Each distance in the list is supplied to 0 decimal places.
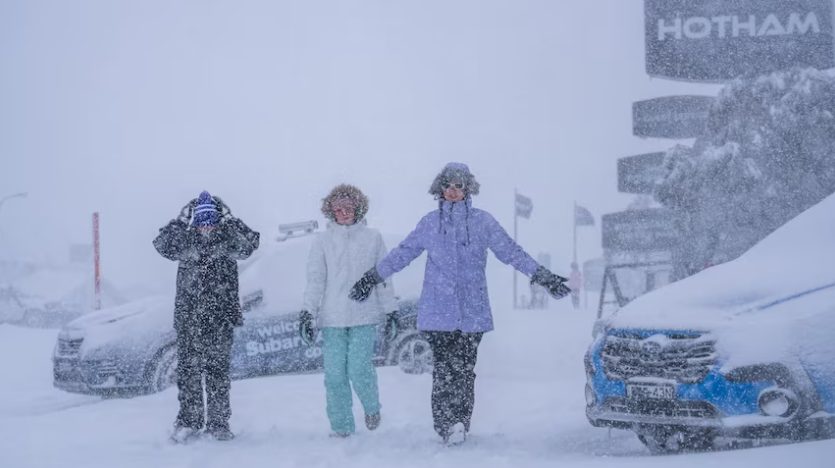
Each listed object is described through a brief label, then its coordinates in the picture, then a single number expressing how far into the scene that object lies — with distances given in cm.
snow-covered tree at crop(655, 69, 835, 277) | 1817
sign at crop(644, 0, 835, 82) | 1970
